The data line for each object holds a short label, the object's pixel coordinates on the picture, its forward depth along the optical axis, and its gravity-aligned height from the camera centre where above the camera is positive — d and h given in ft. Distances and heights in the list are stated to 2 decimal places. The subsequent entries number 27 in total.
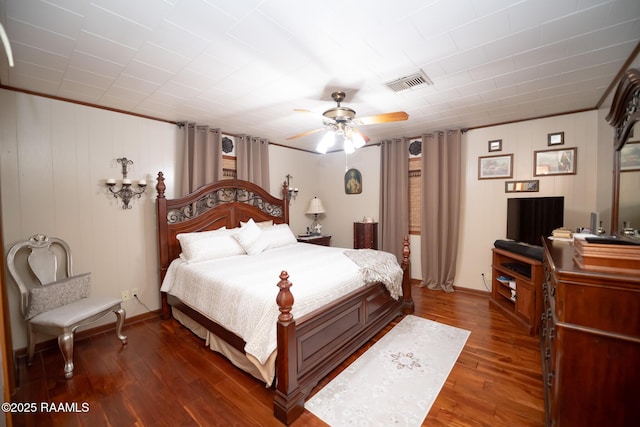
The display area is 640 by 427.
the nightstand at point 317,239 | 15.74 -2.11
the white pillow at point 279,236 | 12.63 -1.51
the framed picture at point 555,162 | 10.77 +1.83
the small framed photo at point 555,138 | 10.92 +2.82
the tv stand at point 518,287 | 9.00 -3.28
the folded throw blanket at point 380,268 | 8.88 -2.30
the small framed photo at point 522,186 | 11.54 +0.84
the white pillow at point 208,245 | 10.07 -1.57
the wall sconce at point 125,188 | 9.87 +0.76
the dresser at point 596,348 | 3.71 -2.19
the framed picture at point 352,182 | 17.03 +1.62
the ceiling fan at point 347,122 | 7.71 +2.62
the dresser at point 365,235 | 15.81 -1.83
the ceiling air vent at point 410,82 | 7.54 +3.79
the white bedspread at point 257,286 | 6.30 -2.35
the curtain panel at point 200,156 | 11.55 +2.38
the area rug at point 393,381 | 5.79 -4.71
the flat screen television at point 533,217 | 10.30 -0.56
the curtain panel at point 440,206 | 13.24 -0.06
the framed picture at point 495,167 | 12.16 +1.84
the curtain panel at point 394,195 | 14.85 +0.64
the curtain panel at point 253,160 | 13.73 +2.61
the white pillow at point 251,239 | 11.27 -1.46
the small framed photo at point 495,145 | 12.33 +2.88
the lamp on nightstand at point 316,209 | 17.39 -0.21
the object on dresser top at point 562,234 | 8.36 -0.99
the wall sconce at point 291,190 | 16.69 +1.05
